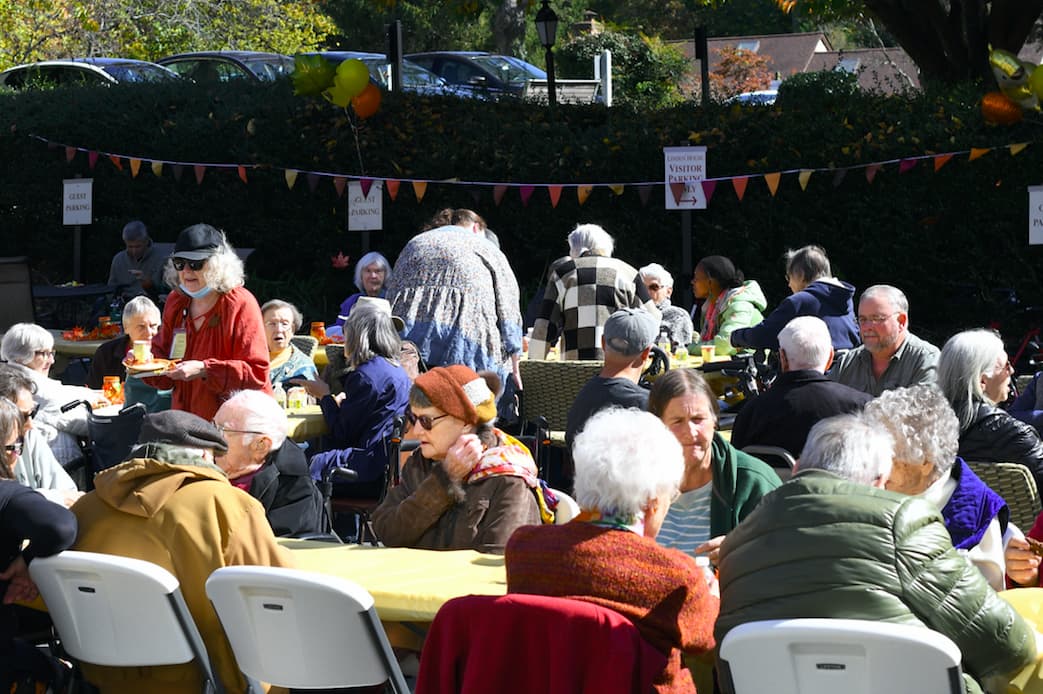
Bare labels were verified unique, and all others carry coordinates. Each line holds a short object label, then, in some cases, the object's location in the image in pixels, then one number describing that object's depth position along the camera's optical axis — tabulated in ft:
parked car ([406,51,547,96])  77.87
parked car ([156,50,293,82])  64.23
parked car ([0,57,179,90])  62.87
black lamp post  56.54
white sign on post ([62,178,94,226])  51.70
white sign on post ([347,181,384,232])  46.50
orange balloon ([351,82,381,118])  46.96
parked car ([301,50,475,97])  63.41
